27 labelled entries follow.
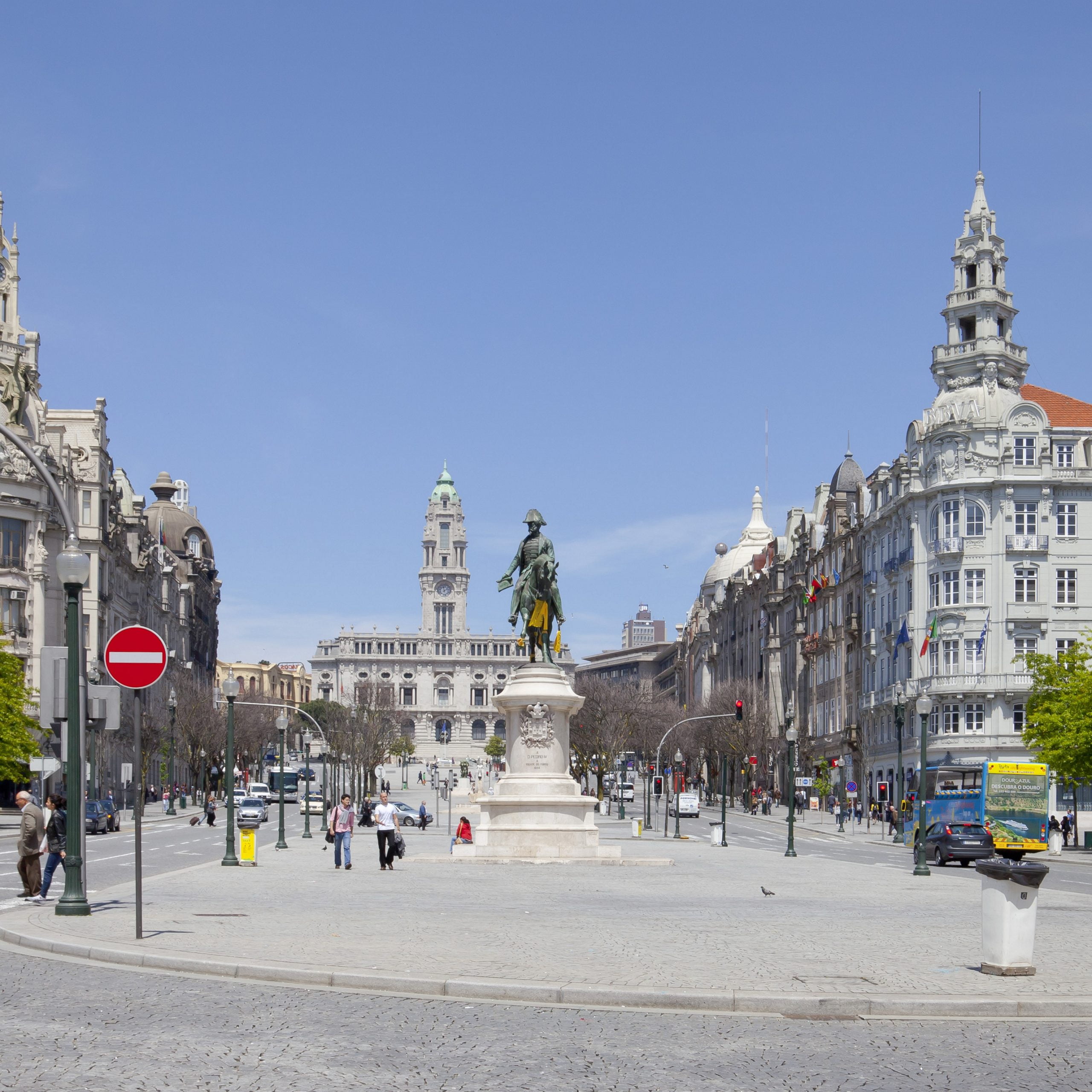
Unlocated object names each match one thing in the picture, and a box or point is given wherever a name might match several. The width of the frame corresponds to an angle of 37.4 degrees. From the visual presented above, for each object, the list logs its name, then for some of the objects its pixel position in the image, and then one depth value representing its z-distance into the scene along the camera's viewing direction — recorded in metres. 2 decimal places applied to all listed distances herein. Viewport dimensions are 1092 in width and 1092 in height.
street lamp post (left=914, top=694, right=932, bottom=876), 40.31
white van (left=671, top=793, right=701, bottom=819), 92.94
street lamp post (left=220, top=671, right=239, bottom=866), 40.53
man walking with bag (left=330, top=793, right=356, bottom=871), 39.84
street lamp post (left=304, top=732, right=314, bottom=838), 66.32
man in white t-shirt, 38.53
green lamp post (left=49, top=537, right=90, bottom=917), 20.28
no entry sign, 18.33
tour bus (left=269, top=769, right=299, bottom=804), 123.38
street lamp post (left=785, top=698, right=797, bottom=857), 50.12
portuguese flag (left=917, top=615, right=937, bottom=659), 83.25
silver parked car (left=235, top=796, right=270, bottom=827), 75.38
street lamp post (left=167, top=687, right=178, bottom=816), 81.50
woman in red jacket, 52.25
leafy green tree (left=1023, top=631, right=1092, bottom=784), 61.62
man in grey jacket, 25.36
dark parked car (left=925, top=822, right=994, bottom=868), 49.59
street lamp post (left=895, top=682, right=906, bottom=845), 58.93
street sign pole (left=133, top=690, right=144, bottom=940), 17.56
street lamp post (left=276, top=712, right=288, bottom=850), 54.28
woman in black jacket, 25.45
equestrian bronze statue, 44.38
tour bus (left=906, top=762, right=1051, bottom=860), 57.91
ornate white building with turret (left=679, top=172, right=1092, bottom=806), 83.50
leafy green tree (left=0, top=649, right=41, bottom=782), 64.31
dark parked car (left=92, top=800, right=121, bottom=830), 68.88
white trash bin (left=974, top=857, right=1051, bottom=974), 15.55
